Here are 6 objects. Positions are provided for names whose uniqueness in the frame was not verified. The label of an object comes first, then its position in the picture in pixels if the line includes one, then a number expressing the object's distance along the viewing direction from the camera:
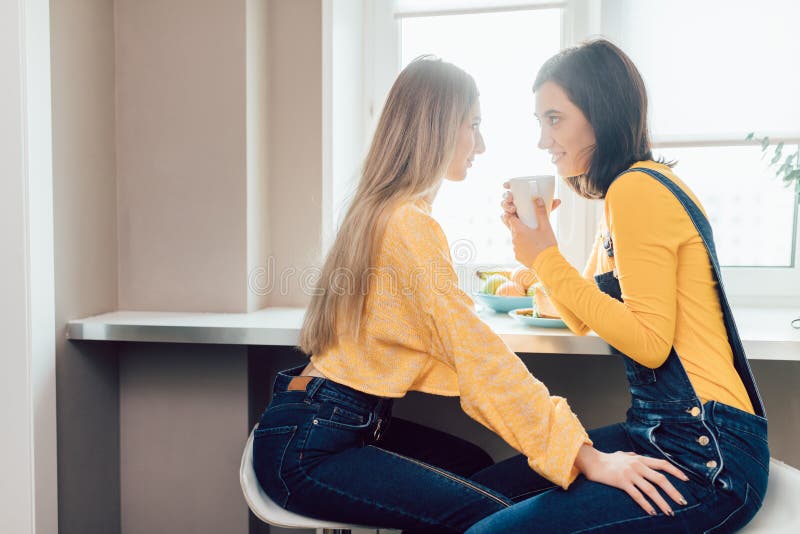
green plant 1.36
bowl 1.38
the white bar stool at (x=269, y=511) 0.89
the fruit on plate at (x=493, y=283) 1.44
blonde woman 0.88
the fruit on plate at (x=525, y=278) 1.42
